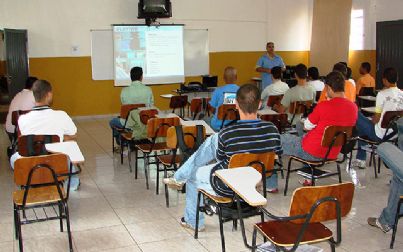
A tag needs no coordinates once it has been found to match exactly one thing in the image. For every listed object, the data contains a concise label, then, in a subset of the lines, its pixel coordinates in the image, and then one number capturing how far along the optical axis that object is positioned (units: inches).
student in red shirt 175.6
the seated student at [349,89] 243.9
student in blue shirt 244.4
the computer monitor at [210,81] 363.3
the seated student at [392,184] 119.3
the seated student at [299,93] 251.9
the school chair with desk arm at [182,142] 156.9
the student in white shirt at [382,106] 209.5
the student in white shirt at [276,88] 279.6
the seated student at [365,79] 329.7
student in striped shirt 129.5
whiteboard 415.5
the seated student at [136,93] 254.2
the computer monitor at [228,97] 244.4
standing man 416.8
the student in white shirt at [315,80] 294.2
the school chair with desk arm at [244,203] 125.0
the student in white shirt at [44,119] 162.1
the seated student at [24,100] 246.5
